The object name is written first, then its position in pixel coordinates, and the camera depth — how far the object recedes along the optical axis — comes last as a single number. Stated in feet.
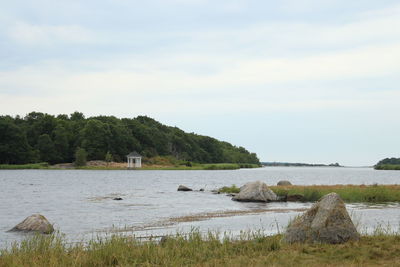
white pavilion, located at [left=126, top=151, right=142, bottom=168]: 518.37
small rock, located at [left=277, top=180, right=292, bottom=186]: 184.01
